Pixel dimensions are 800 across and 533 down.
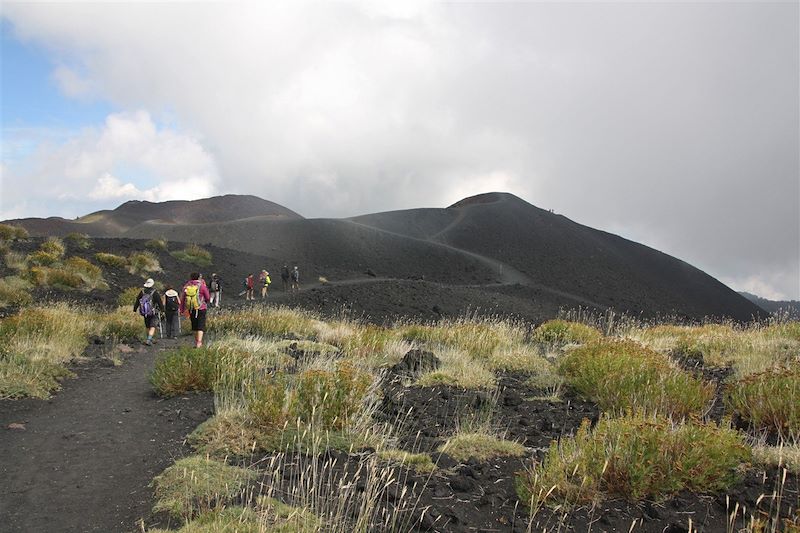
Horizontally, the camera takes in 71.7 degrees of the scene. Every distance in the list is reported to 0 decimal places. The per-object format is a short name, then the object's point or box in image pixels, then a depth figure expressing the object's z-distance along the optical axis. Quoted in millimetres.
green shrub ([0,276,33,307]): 18430
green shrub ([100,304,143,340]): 14172
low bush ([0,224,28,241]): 27516
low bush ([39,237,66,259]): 26172
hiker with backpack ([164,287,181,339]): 14258
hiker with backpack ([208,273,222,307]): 24016
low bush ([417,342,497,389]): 8625
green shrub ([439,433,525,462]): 5391
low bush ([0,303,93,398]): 7902
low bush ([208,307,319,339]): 15195
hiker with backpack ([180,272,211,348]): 12187
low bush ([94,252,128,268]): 27000
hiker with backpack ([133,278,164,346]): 13102
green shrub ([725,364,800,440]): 6184
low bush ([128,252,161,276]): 27819
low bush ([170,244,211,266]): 33031
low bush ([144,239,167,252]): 32562
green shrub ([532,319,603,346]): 14922
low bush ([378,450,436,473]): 4891
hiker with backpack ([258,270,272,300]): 28288
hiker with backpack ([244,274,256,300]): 28005
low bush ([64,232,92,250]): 29391
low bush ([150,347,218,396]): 8023
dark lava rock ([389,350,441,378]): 9554
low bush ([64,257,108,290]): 23311
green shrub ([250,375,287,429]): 5668
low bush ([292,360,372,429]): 5785
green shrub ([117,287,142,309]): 20783
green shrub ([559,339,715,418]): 6820
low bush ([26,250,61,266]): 24172
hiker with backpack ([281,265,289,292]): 33722
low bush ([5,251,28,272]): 22766
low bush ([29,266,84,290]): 21750
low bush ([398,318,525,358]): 12117
